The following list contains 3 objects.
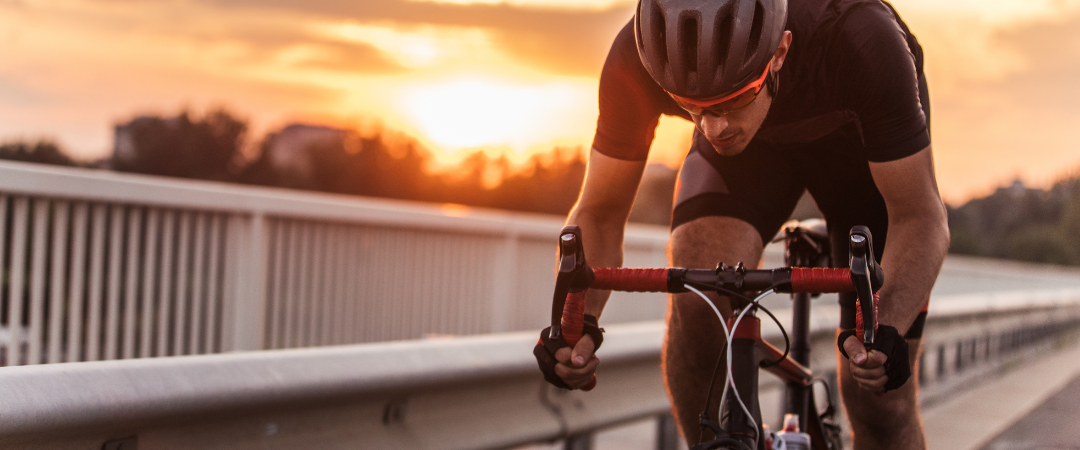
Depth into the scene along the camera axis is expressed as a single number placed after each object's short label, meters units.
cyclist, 2.49
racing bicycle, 2.27
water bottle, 3.08
